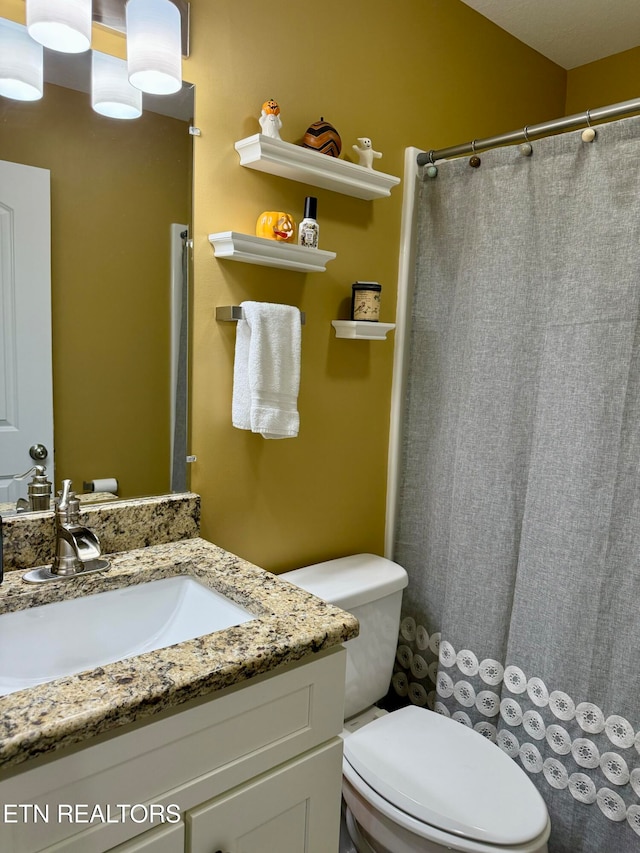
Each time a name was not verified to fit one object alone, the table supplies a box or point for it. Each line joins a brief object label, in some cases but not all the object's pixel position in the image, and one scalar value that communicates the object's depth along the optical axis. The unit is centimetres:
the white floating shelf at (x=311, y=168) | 136
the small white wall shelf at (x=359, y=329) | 165
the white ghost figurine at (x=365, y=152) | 161
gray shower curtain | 142
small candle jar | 165
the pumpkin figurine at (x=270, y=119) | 138
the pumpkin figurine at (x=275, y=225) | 142
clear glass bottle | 148
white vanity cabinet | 76
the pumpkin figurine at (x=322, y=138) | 149
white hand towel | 138
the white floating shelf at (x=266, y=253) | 134
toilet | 122
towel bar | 139
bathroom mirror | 118
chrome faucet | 115
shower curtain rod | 138
